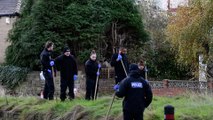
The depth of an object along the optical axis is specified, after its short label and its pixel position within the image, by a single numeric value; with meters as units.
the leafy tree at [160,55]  31.44
